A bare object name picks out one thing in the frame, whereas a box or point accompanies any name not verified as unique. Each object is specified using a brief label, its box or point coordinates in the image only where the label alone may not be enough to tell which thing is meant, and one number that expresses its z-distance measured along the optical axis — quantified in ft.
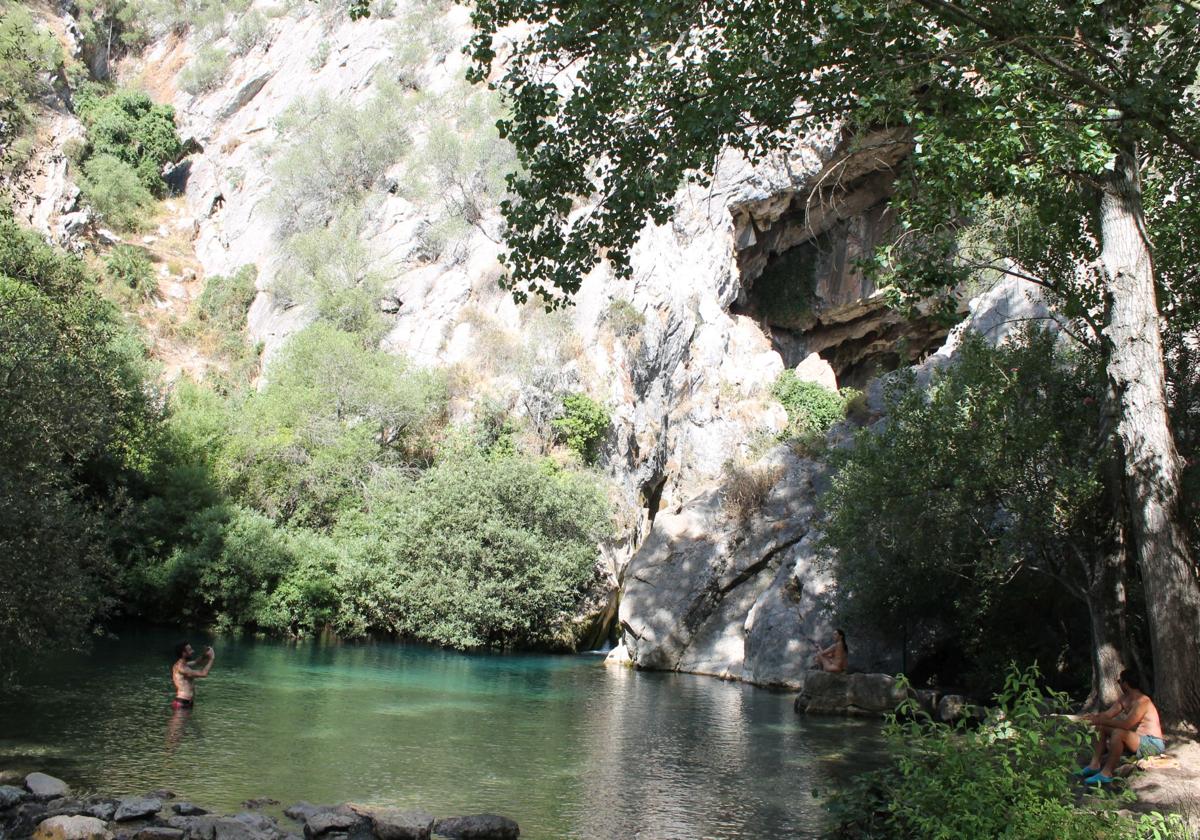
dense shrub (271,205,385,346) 143.02
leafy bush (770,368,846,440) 123.14
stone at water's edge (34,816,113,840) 26.86
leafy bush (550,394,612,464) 119.65
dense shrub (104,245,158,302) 163.02
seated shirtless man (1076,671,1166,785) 32.45
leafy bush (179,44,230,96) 218.18
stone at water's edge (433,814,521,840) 29.71
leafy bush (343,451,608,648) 95.91
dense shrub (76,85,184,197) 189.98
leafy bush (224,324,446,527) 113.29
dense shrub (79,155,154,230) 177.58
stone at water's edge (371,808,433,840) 29.19
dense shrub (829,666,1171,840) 18.78
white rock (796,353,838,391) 134.34
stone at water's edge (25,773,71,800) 30.45
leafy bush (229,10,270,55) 226.58
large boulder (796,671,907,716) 61.93
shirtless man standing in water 48.39
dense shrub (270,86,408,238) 172.96
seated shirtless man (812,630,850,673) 67.51
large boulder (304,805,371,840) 29.12
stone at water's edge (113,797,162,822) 28.71
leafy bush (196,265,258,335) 164.04
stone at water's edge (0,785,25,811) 29.50
